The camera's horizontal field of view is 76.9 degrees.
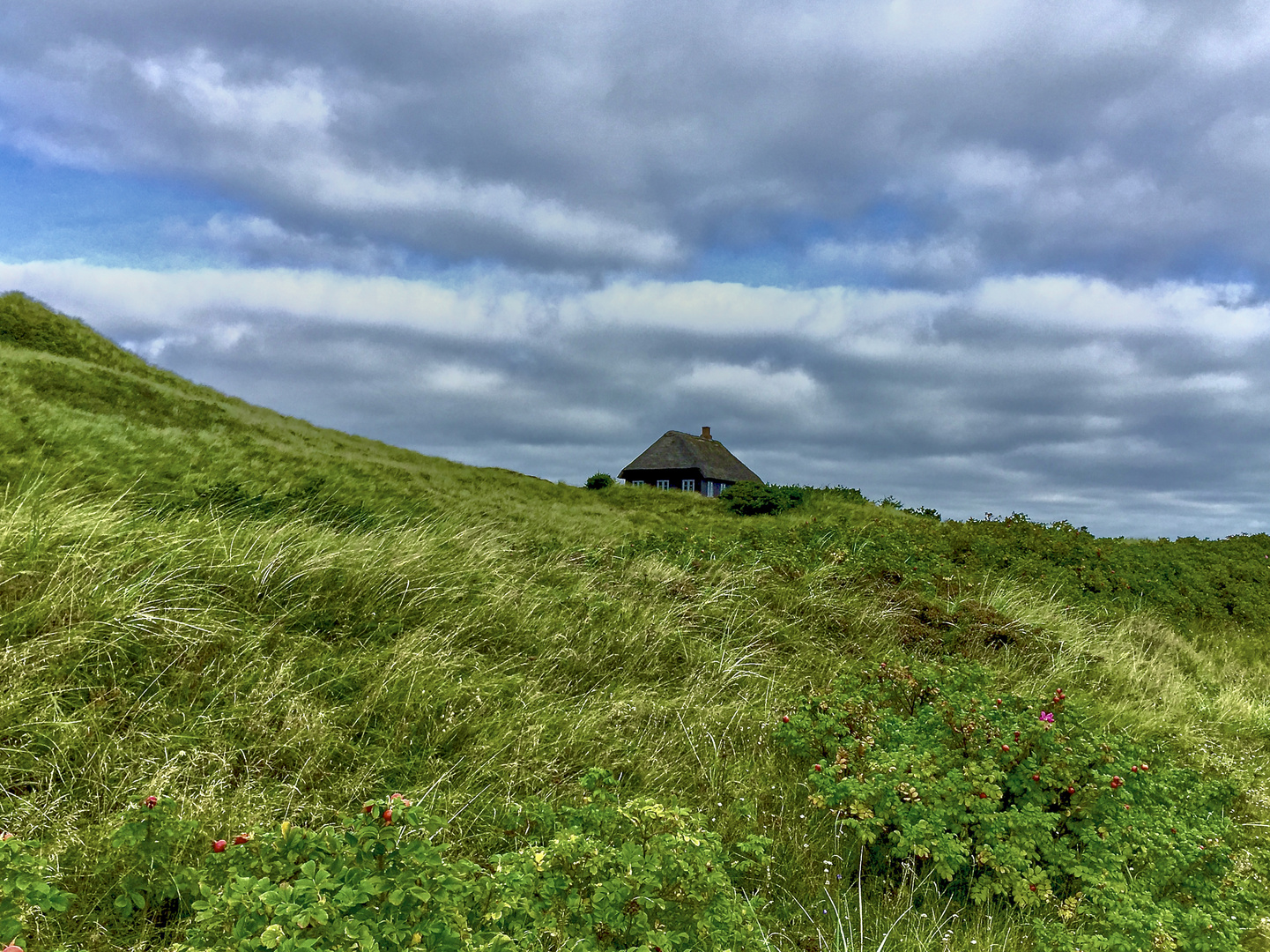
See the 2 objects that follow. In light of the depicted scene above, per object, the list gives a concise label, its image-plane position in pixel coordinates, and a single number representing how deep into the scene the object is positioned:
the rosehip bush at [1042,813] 3.95
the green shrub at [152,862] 2.94
